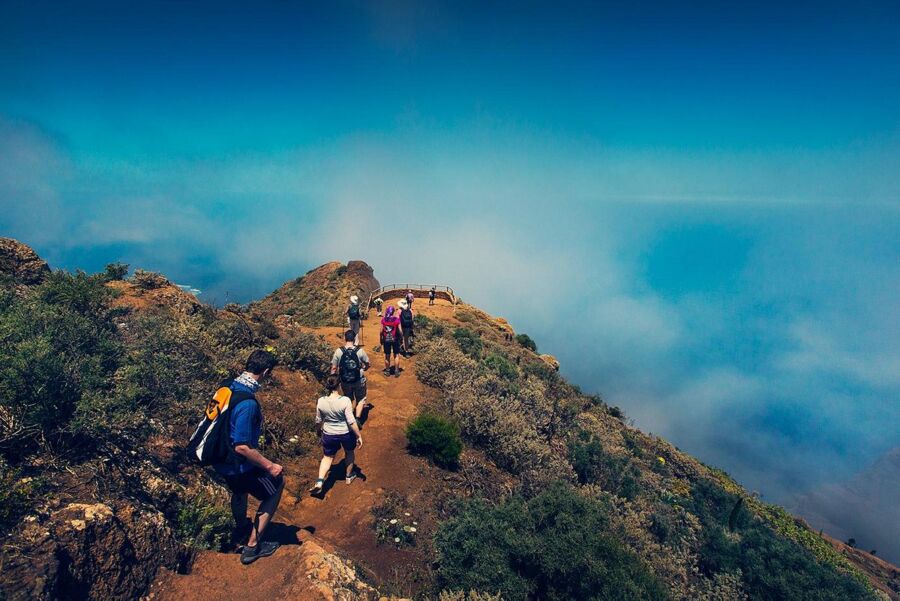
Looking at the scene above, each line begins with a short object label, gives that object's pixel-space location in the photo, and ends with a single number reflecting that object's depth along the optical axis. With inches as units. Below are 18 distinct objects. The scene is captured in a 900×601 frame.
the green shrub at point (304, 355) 373.7
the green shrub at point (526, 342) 1213.1
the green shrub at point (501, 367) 551.5
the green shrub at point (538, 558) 189.0
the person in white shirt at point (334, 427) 227.0
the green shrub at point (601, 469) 385.7
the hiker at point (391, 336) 414.3
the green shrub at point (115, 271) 448.1
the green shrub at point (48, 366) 153.8
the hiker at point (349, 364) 277.7
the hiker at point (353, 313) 438.3
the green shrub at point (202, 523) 163.0
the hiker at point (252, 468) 150.9
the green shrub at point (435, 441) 296.5
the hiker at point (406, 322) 467.5
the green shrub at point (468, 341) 619.2
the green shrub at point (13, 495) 119.6
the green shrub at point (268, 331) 417.4
